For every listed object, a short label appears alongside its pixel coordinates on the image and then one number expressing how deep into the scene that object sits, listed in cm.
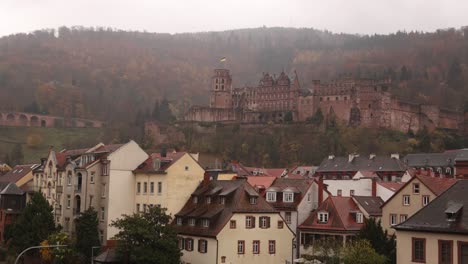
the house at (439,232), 4401
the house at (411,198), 6022
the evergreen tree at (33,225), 6969
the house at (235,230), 6016
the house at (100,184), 6956
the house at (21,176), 8788
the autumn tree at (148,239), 5719
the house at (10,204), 8069
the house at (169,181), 6700
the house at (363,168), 11594
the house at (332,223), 6288
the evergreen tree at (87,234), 6675
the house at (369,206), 6544
